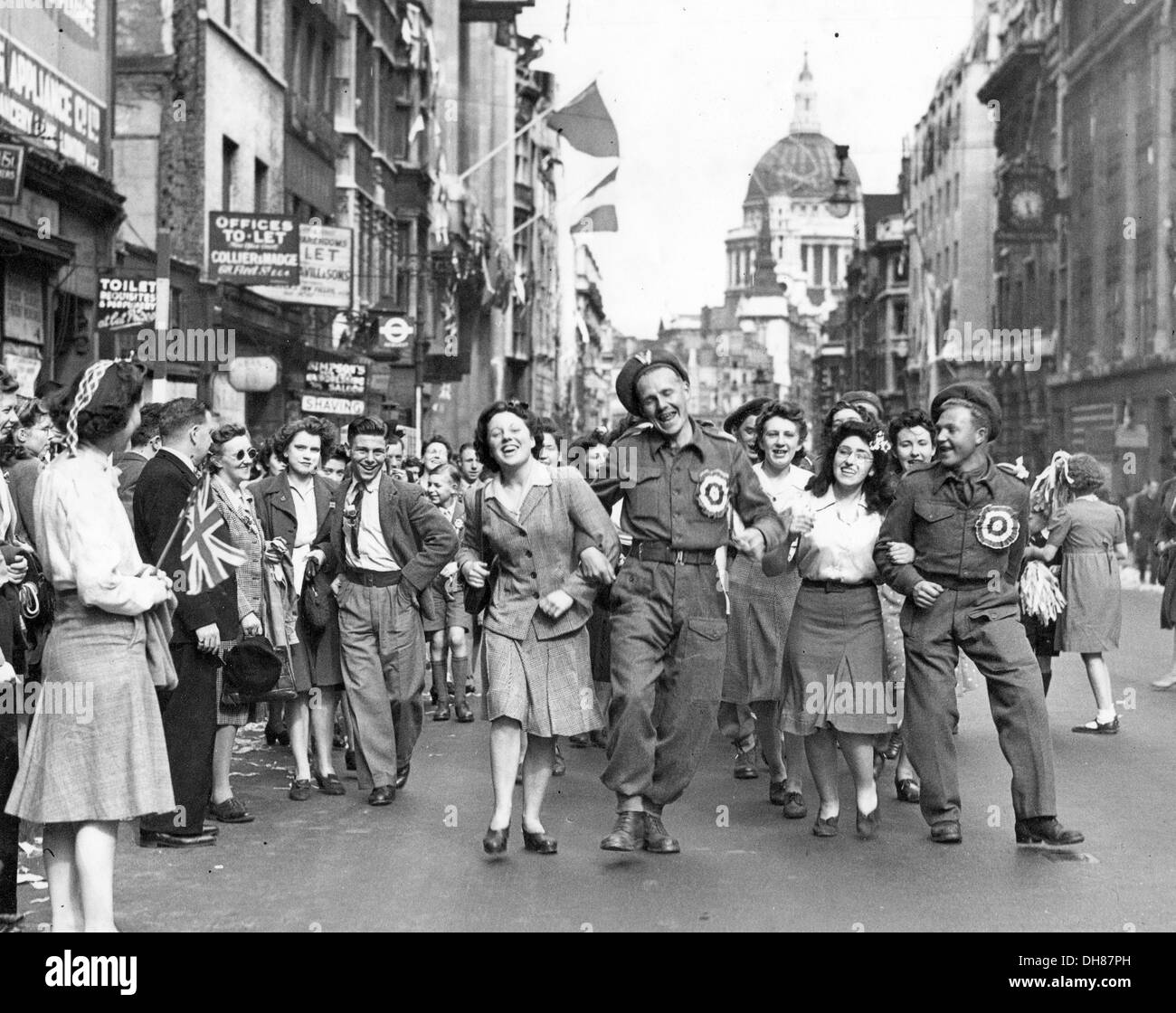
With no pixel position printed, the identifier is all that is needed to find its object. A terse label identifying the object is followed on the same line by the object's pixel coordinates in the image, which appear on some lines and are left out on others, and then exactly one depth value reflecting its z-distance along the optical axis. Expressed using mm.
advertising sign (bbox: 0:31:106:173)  17766
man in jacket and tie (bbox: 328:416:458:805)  9297
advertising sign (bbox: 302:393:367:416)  27203
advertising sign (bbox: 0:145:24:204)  15984
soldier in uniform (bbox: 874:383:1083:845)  7898
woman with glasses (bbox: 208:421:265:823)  8859
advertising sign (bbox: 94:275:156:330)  19672
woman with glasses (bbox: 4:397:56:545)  8320
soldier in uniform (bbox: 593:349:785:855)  7723
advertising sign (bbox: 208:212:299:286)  23266
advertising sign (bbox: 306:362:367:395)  28516
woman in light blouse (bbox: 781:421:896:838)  8109
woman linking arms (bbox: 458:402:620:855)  7789
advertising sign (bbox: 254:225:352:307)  27250
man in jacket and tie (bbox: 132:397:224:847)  7883
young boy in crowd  13047
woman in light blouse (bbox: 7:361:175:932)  5859
